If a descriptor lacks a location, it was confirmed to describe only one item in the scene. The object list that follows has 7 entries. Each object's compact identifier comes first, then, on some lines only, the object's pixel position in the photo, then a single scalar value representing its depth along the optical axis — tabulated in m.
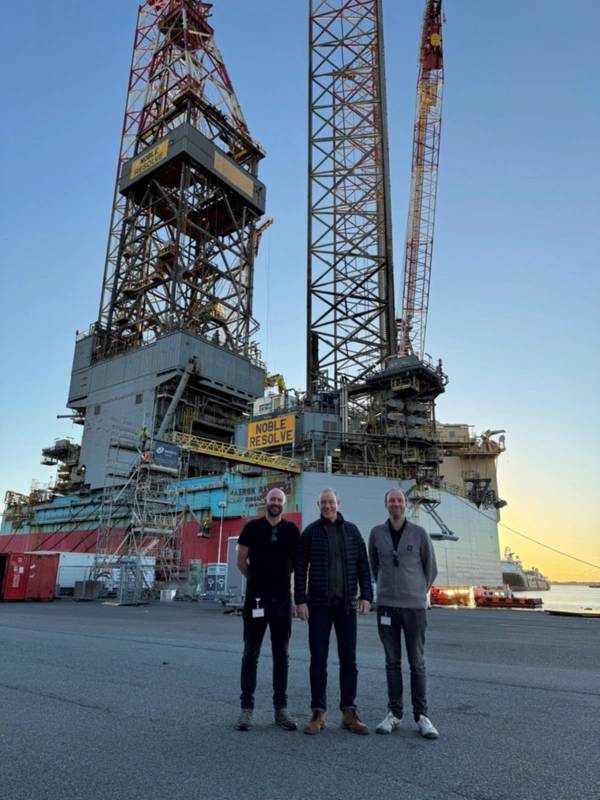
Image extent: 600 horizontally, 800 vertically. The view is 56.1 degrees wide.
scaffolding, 31.33
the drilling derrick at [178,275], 49.81
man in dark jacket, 4.86
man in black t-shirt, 5.04
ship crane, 61.72
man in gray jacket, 4.87
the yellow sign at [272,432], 43.12
